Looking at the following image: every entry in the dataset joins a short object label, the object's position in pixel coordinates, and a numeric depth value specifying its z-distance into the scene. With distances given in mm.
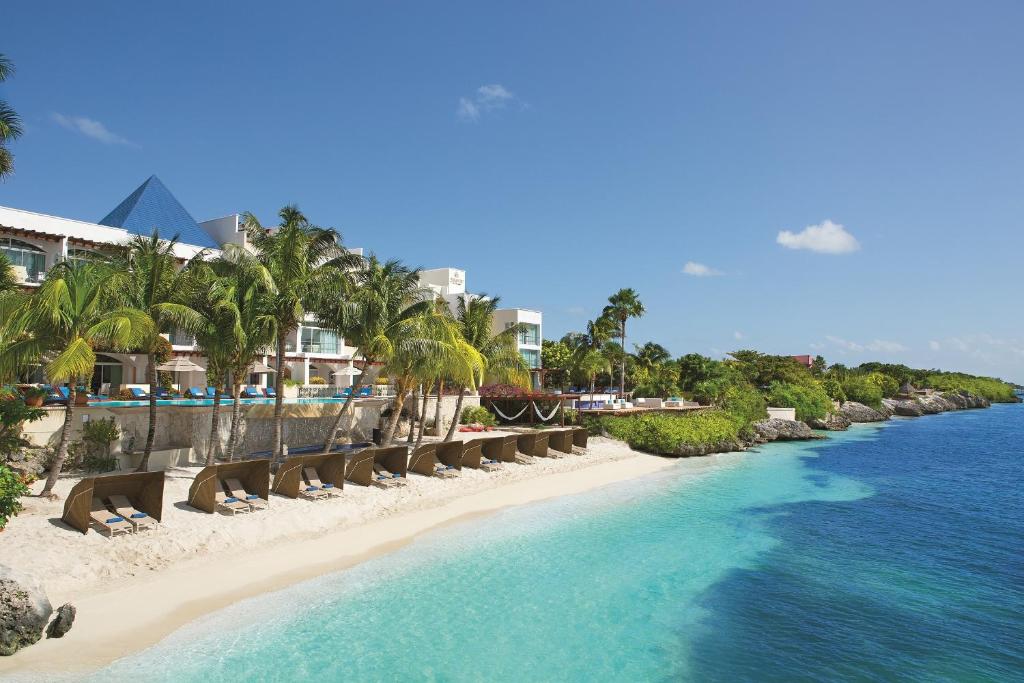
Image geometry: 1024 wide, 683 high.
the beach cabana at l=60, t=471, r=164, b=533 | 13841
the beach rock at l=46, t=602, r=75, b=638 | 9820
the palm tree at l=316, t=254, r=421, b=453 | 22297
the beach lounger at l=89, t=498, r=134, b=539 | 13312
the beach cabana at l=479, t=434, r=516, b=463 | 26688
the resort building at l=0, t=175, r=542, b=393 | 30656
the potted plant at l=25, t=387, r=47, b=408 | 18711
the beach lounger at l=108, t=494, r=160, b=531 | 13758
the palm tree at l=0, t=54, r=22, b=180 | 18297
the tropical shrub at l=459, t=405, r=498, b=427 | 35812
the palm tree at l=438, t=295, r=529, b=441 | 29391
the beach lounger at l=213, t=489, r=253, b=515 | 15952
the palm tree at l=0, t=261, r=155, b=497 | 14203
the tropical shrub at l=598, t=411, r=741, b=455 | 36375
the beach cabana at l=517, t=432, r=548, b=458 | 29328
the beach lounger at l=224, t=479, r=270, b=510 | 16500
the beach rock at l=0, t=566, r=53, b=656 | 9320
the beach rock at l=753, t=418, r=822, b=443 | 49438
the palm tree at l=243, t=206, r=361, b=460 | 20625
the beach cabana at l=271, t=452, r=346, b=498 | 17984
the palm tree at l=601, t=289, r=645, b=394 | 57125
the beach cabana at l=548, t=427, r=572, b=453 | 31281
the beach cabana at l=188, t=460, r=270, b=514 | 15719
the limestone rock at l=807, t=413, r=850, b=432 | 62719
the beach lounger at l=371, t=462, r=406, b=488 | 20562
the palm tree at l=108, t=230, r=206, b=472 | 17984
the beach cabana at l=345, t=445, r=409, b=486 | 20234
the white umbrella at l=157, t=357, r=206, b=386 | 25698
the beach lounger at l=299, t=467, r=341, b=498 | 18511
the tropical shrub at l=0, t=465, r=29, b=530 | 12109
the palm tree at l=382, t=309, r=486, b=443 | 22828
